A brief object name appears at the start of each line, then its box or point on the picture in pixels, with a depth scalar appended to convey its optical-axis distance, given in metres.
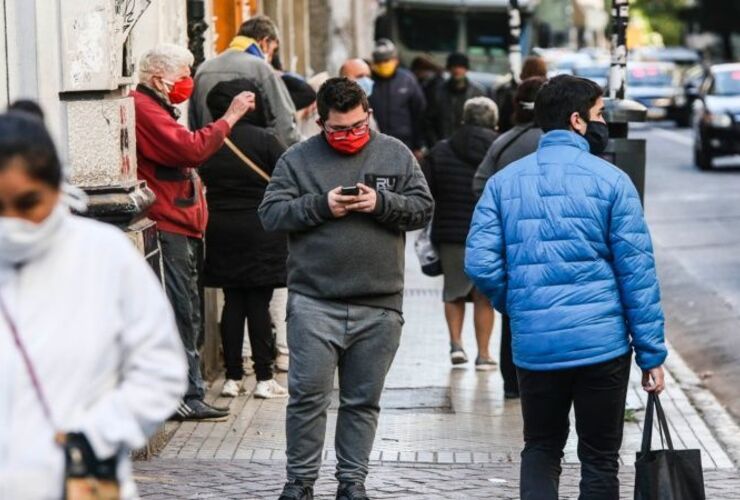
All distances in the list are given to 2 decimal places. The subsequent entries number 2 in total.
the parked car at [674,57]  64.44
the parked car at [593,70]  47.47
